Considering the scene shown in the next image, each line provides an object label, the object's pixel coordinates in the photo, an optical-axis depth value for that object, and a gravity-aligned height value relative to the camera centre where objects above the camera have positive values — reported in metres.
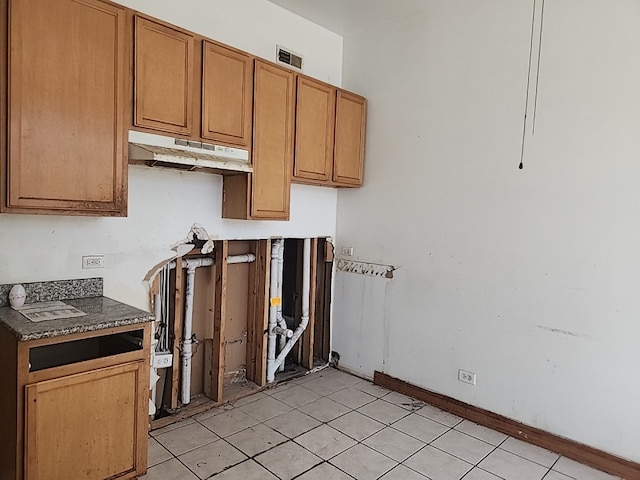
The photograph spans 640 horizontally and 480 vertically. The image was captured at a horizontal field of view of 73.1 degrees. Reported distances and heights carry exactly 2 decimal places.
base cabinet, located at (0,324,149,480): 1.84 -0.96
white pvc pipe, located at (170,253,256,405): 3.20 -0.96
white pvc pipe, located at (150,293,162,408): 2.96 -0.80
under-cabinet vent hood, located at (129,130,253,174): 2.38 +0.32
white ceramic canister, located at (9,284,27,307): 2.19 -0.49
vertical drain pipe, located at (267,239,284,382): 3.64 -0.81
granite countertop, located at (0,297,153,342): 1.85 -0.55
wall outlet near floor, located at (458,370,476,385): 3.20 -1.17
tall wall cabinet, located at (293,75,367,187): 3.33 +0.65
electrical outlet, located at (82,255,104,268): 2.53 -0.34
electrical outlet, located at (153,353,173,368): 2.99 -1.07
